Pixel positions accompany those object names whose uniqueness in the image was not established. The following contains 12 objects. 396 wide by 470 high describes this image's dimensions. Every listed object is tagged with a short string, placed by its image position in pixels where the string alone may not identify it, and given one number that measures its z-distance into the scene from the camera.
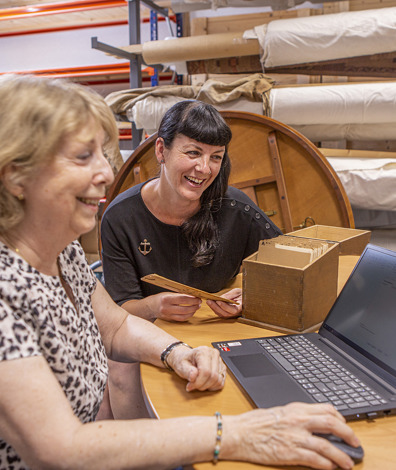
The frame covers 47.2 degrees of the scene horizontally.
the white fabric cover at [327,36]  2.39
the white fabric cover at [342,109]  2.47
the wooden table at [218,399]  0.72
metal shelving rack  3.02
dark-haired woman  1.58
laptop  0.85
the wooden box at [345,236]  1.85
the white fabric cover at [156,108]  2.71
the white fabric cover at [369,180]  2.52
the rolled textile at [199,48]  2.70
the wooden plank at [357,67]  2.59
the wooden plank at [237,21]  2.94
